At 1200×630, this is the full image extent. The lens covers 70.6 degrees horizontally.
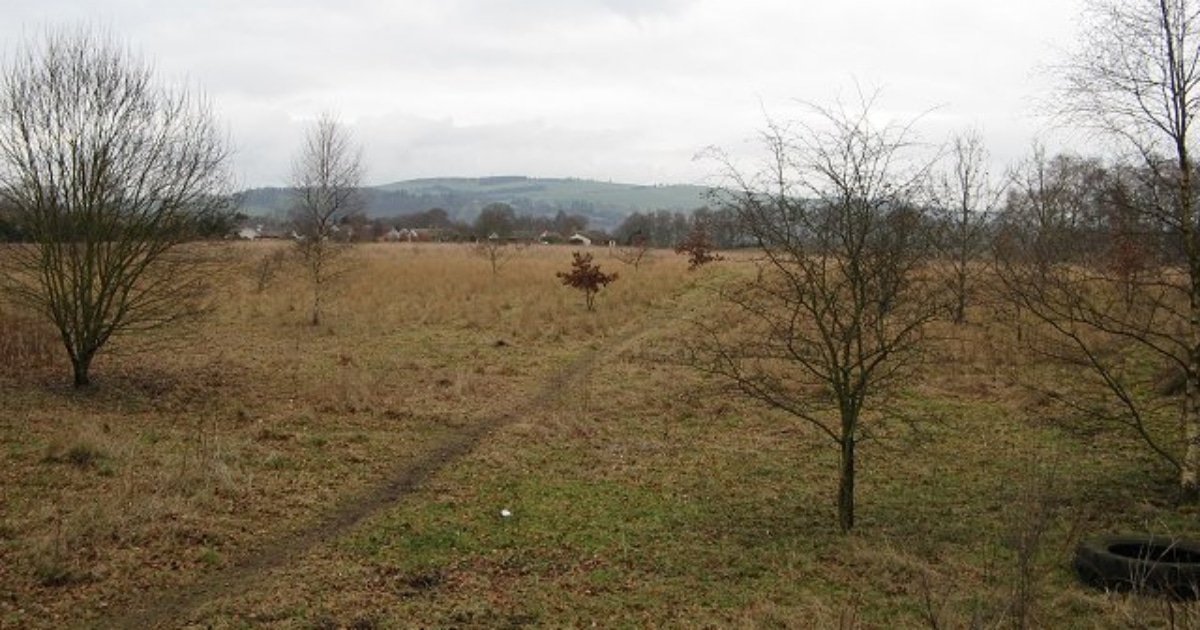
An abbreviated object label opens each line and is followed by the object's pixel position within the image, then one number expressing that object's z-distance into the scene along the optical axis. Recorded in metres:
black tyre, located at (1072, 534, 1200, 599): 6.93
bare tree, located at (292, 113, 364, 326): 26.39
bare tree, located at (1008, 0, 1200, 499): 9.03
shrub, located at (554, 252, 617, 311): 29.03
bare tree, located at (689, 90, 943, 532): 8.46
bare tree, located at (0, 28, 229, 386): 14.24
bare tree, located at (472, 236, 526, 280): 37.52
